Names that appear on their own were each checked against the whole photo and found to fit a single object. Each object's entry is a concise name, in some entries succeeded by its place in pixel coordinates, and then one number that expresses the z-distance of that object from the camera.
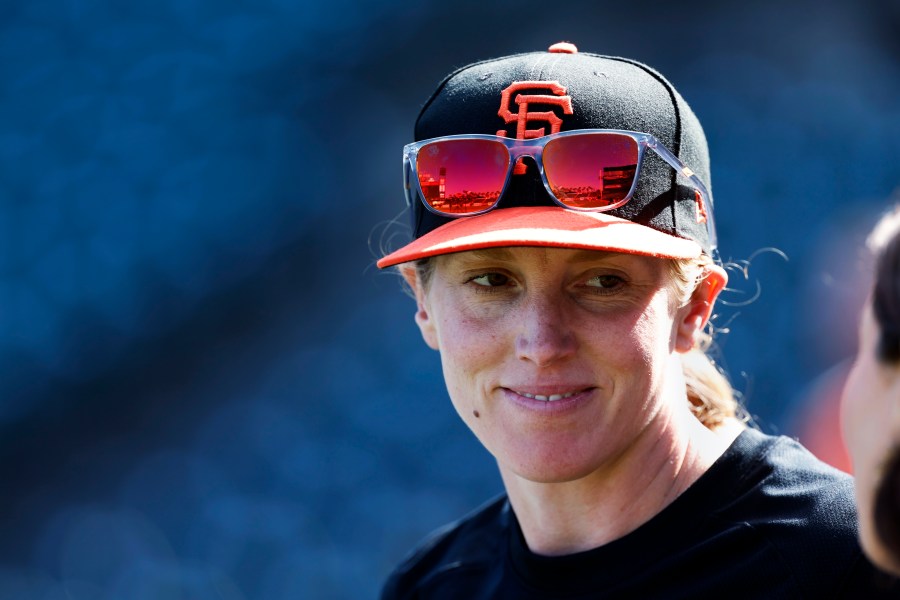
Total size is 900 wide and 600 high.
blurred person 5.27
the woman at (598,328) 5.48
